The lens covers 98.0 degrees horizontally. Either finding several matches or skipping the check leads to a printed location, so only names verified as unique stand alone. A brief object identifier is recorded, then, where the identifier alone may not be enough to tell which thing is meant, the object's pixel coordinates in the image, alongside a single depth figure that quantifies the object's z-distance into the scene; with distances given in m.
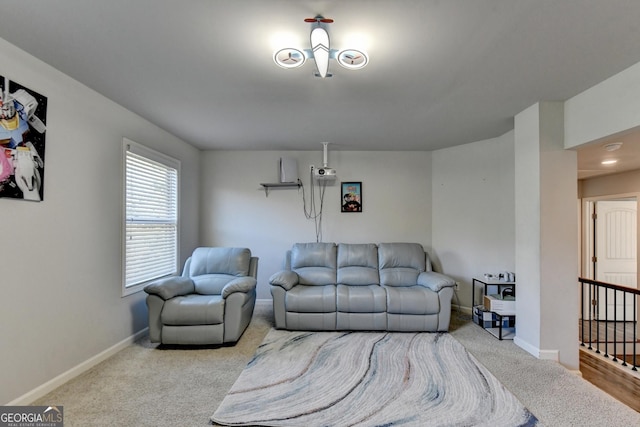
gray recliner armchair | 2.84
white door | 4.99
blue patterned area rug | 1.85
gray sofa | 3.27
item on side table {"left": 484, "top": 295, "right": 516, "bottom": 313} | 3.21
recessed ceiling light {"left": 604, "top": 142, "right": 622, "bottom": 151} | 3.08
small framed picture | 4.55
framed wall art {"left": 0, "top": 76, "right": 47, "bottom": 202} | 1.86
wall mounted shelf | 4.48
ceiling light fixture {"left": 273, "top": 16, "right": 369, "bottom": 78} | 1.64
